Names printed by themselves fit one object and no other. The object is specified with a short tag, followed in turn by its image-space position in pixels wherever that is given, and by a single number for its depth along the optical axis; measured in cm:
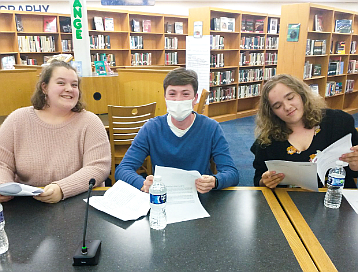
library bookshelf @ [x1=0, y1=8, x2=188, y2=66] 559
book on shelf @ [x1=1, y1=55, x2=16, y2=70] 549
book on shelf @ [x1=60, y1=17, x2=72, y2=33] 583
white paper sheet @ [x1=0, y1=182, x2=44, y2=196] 114
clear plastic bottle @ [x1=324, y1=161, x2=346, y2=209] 122
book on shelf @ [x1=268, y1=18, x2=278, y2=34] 700
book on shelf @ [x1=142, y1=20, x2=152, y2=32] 647
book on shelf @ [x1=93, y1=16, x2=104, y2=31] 591
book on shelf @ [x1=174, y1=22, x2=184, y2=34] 701
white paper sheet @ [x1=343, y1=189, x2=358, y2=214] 123
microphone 87
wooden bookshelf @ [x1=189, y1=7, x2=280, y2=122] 580
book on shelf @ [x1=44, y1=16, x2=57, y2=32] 573
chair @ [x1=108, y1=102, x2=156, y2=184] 251
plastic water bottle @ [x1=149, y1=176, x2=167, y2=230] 104
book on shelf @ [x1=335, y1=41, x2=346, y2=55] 607
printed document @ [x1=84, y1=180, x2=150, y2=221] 115
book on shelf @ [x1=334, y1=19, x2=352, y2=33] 577
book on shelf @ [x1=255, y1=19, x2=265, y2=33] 670
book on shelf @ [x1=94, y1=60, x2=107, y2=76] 328
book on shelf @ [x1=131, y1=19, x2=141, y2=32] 629
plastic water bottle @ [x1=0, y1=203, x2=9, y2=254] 93
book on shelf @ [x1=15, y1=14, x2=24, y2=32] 546
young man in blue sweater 158
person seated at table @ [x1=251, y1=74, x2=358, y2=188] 162
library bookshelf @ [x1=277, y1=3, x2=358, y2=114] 488
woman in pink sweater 152
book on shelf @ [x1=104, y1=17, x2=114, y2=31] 602
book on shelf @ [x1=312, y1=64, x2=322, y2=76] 563
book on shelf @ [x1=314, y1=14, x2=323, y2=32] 517
